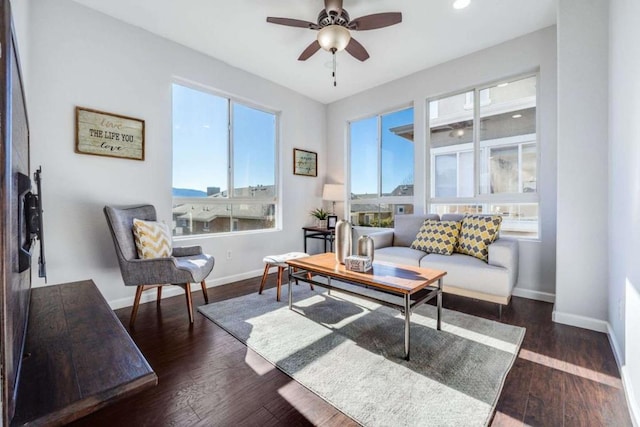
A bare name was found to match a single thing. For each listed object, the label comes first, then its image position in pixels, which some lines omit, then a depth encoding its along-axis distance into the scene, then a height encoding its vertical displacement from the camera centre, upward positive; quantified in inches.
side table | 169.0 -13.6
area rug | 57.2 -37.7
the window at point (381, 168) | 166.2 +28.2
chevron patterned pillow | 101.7 -9.8
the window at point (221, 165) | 133.0 +25.1
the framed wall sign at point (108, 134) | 102.0 +29.7
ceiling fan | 90.6 +62.7
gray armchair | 93.7 -18.5
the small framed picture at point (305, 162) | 179.5 +32.7
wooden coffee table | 74.3 -19.1
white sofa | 101.3 -20.9
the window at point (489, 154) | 125.7 +28.4
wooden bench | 25.8 -17.1
